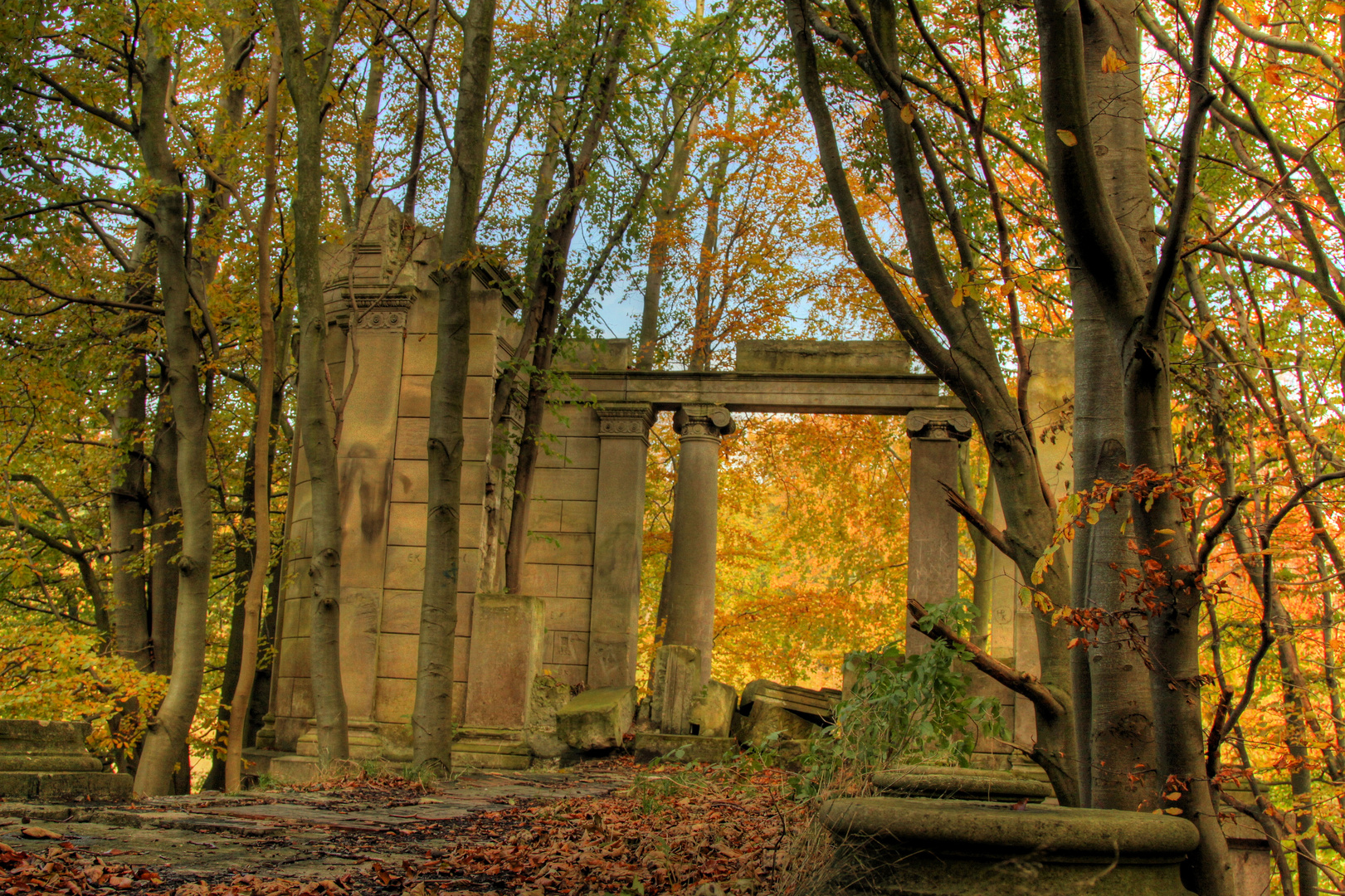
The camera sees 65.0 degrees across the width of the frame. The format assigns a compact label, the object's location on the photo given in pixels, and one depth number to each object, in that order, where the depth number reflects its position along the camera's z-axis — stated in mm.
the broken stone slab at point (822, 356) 16234
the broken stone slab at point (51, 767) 7020
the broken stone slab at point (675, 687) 13781
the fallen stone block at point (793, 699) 13805
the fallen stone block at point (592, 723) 12836
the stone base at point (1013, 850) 3146
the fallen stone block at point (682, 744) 13156
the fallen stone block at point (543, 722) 12688
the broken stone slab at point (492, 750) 12023
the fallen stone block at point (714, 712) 13789
